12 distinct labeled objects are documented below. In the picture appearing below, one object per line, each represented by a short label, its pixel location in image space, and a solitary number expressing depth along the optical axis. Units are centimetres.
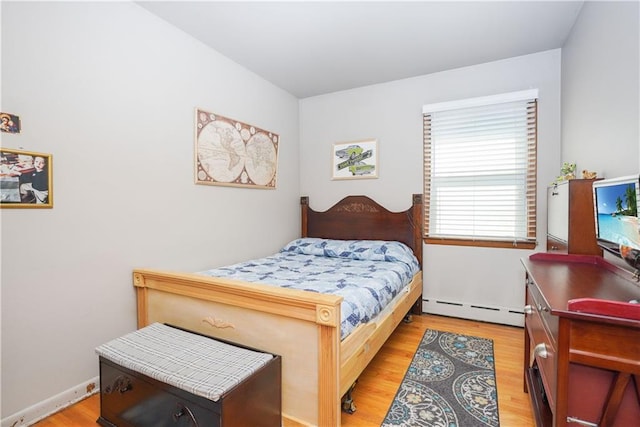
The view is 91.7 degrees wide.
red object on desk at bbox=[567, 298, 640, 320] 87
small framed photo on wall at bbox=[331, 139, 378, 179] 354
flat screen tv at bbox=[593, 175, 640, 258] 119
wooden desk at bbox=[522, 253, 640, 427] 91
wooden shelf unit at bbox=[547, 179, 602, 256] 178
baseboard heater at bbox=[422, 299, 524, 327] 296
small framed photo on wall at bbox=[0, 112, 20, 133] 157
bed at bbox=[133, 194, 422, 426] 143
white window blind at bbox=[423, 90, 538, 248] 289
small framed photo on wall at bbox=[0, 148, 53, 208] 157
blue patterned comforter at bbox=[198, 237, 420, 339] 191
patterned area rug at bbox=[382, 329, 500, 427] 167
